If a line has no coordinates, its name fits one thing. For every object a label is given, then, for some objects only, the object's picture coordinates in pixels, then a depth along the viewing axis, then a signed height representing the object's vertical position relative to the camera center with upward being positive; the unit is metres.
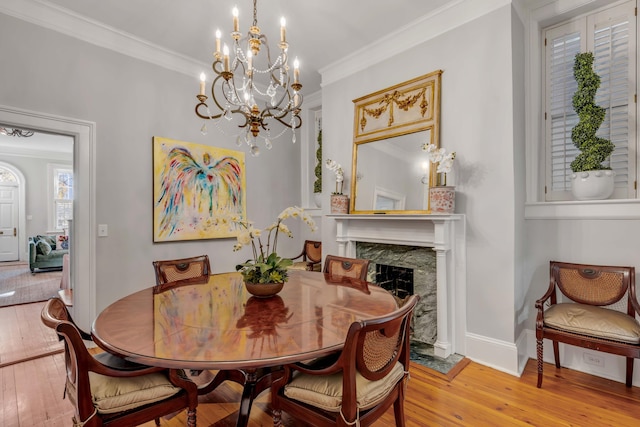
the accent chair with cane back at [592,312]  1.98 -0.69
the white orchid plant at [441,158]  2.57 +0.47
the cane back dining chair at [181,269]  2.39 -0.44
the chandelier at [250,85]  1.80 +0.82
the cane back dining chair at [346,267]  2.47 -0.43
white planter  2.30 +0.22
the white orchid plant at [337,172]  3.50 +0.48
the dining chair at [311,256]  4.01 -0.58
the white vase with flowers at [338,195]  3.42 +0.21
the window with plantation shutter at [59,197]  8.27 +0.49
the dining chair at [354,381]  1.19 -0.72
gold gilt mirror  2.86 +0.68
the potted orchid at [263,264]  1.77 -0.29
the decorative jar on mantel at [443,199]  2.58 +0.13
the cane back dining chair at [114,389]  1.17 -0.72
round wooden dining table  1.12 -0.49
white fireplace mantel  2.64 -0.50
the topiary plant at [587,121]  2.30 +0.70
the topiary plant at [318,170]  4.21 +0.60
